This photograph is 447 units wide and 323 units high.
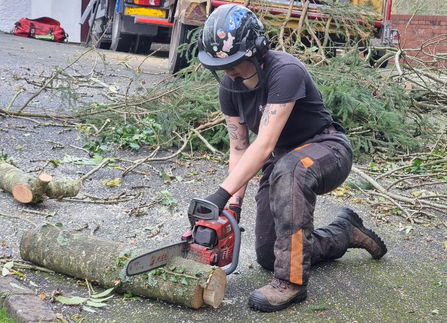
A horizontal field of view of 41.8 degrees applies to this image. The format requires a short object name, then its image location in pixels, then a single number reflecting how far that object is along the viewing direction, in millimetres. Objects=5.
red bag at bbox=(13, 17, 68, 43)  17953
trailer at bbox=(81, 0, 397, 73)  7738
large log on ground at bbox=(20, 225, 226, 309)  2711
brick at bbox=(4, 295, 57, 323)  2510
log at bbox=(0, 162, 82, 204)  3912
